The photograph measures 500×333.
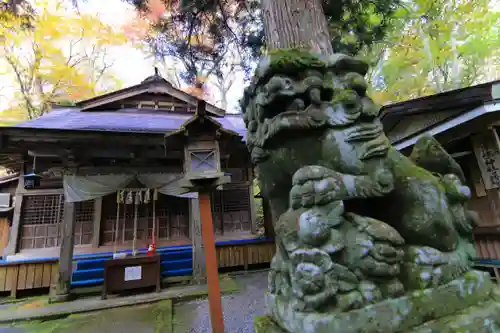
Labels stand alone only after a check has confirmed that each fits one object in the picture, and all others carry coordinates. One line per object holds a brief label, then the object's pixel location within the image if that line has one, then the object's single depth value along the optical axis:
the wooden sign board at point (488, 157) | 4.61
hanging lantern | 5.58
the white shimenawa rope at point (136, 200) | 6.58
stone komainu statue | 1.44
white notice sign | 5.87
